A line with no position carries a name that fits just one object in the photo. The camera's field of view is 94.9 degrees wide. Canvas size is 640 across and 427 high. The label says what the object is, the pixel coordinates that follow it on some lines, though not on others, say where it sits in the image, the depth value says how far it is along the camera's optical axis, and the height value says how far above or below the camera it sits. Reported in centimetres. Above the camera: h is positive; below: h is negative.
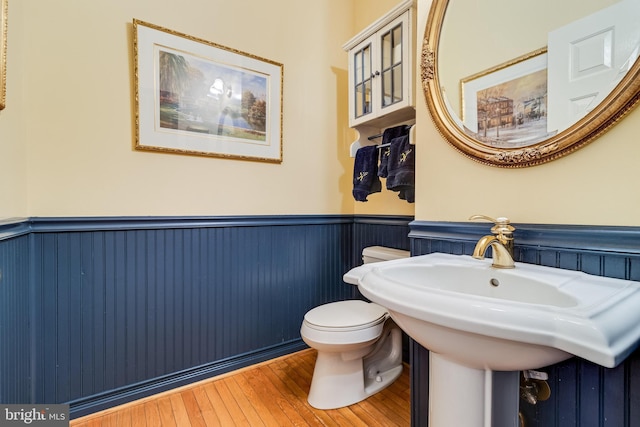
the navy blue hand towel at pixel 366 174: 173 +20
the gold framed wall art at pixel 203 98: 142 +59
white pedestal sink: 47 -21
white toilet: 133 -67
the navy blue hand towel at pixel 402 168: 141 +20
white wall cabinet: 143 +74
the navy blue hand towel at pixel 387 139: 157 +39
